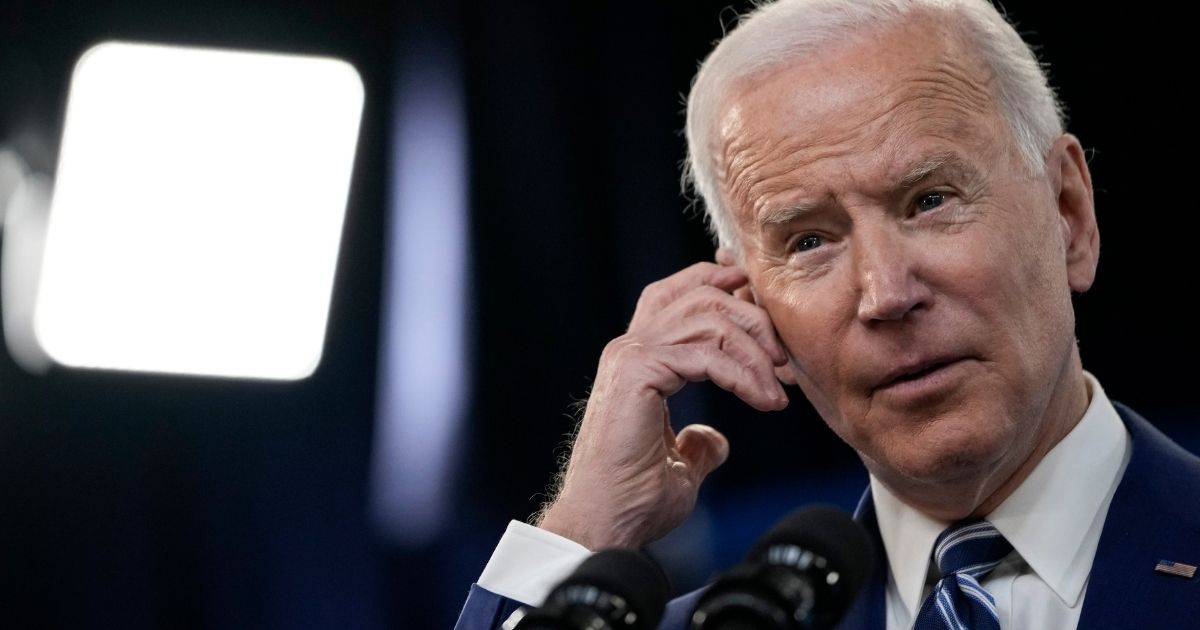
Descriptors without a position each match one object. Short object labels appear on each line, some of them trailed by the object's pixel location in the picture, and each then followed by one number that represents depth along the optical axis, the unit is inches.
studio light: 161.3
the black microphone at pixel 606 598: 119.4
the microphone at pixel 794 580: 119.0
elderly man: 127.5
